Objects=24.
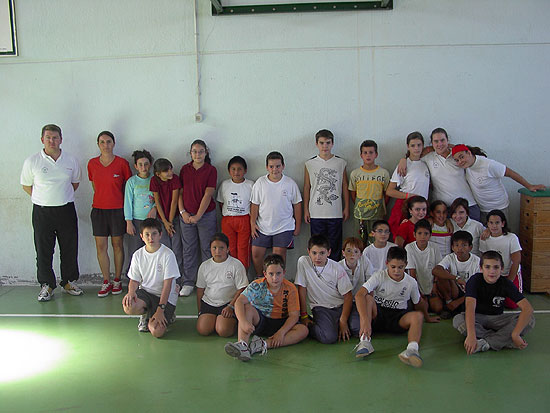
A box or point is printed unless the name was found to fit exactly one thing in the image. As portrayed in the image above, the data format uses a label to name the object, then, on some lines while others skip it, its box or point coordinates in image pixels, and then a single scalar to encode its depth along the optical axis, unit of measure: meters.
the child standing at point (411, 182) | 5.32
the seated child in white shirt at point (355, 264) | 4.50
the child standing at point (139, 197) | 5.60
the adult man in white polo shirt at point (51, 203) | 5.45
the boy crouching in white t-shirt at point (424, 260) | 4.85
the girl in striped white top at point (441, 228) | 5.07
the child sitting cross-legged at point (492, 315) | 3.91
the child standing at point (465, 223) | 5.05
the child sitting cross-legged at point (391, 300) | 4.07
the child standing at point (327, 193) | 5.53
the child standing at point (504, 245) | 4.85
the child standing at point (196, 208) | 5.54
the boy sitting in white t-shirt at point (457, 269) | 4.70
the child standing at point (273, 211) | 5.46
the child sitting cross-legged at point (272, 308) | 4.09
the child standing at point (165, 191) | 5.50
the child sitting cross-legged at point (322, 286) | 4.31
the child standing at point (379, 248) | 4.73
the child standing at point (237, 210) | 5.57
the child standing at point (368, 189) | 5.43
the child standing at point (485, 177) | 5.18
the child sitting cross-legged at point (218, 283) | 4.45
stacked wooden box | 5.23
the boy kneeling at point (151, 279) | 4.50
